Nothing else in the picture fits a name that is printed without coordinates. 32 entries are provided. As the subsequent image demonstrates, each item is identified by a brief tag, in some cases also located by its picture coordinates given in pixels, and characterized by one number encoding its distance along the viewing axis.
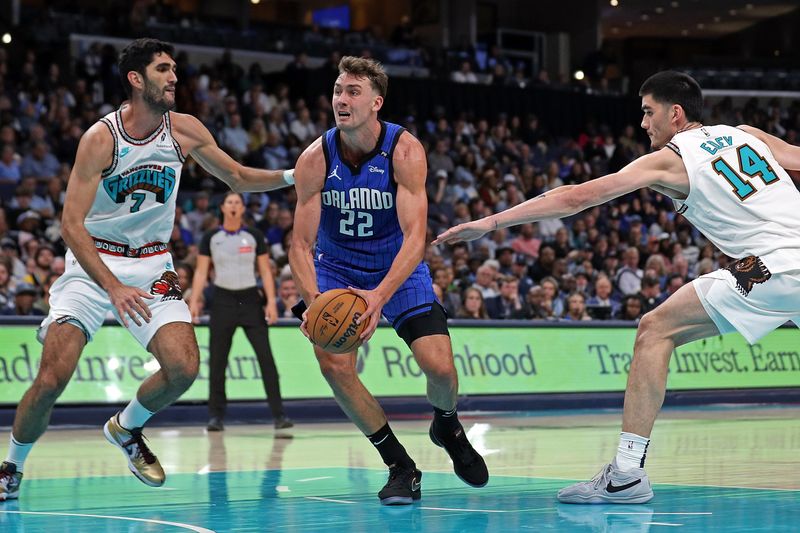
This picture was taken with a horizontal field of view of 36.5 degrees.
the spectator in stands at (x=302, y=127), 21.97
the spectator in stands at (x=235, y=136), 20.52
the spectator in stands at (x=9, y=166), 17.53
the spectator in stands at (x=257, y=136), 20.86
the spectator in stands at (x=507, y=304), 16.47
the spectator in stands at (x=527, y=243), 20.47
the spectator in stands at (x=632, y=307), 17.34
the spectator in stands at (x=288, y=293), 14.70
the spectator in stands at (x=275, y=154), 20.56
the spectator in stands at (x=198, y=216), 17.77
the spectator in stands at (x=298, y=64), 24.56
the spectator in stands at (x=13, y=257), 14.59
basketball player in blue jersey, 6.79
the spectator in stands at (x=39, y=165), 17.92
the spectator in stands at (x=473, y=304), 15.88
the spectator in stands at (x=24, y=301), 13.39
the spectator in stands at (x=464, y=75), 28.67
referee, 12.63
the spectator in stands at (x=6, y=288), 13.49
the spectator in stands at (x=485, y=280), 16.84
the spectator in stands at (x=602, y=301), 17.34
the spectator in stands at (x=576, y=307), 16.83
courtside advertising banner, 13.30
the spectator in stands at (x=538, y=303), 16.78
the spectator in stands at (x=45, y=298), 13.50
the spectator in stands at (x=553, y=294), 16.98
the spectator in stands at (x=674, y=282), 18.66
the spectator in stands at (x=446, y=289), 16.00
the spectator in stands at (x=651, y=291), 17.89
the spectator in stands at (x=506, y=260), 18.80
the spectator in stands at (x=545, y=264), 19.06
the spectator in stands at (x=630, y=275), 19.52
